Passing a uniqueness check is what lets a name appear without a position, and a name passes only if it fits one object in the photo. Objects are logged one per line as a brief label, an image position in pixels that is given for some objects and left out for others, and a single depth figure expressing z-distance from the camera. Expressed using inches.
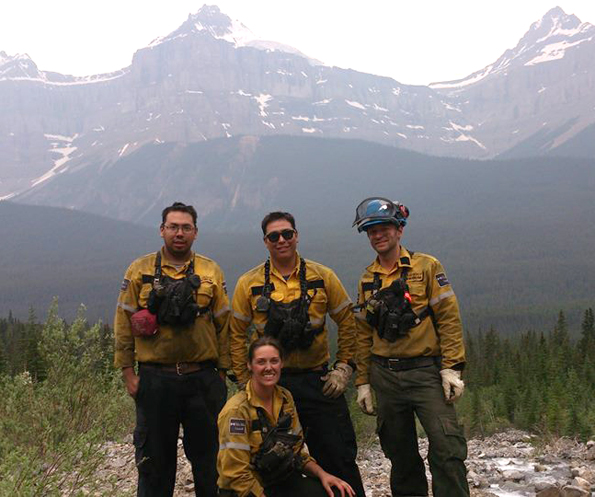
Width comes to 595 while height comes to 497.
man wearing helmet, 226.8
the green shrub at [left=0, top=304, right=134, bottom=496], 231.9
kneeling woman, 201.9
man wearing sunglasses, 233.8
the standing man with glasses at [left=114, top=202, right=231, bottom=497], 240.1
